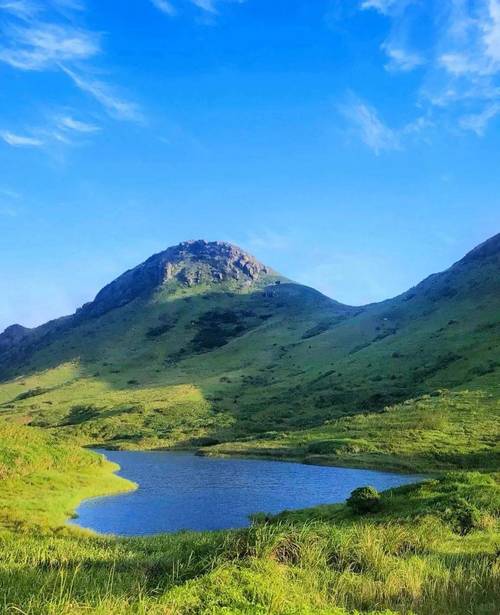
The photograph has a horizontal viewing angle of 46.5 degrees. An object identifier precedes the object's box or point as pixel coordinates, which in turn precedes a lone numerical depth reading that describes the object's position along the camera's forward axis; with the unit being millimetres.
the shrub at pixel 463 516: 29125
